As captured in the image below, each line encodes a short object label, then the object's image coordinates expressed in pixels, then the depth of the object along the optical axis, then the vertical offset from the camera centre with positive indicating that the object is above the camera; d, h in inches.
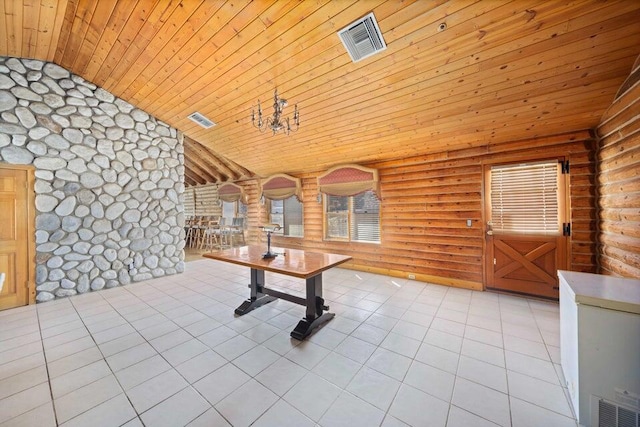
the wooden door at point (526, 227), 136.2 -9.6
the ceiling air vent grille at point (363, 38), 89.9 +69.0
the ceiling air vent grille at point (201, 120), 175.6 +71.3
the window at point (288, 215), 264.2 -0.6
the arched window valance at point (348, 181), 193.0 +27.8
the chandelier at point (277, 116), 109.7 +44.9
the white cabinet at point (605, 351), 56.2 -33.7
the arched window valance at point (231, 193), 298.4 +28.9
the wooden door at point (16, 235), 132.8 -9.5
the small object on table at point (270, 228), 126.5 -7.0
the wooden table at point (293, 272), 100.7 -22.1
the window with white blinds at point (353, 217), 205.3 -3.1
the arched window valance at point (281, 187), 243.4 +28.9
